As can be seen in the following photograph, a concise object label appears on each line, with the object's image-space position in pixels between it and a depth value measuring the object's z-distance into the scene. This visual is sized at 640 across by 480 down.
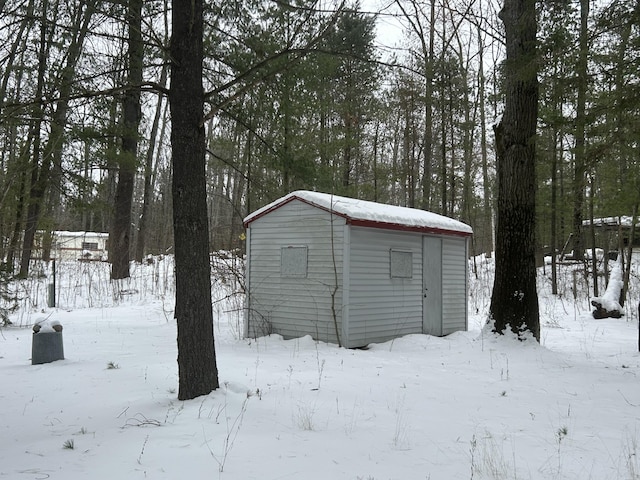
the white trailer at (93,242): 35.48
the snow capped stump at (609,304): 11.96
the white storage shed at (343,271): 8.33
